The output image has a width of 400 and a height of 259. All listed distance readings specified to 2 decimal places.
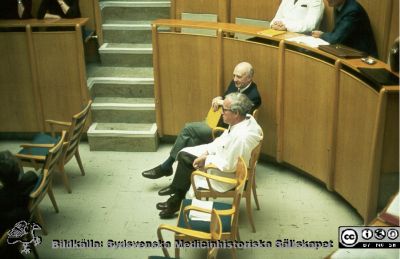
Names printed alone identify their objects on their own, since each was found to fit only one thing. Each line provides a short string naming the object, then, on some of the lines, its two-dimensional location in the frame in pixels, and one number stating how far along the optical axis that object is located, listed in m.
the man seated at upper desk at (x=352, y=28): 5.47
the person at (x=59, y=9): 6.89
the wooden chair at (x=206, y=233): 3.90
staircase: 6.57
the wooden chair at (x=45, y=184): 4.52
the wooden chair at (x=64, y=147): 5.55
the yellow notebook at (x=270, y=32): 5.81
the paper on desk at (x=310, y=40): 5.43
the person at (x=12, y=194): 4.29
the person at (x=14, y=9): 6.89
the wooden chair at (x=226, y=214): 4.07
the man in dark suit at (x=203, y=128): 5.51
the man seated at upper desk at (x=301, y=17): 6.01
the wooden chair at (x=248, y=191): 4.69
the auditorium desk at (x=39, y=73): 6.48
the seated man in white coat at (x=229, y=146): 4.66
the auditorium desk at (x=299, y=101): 4.62
